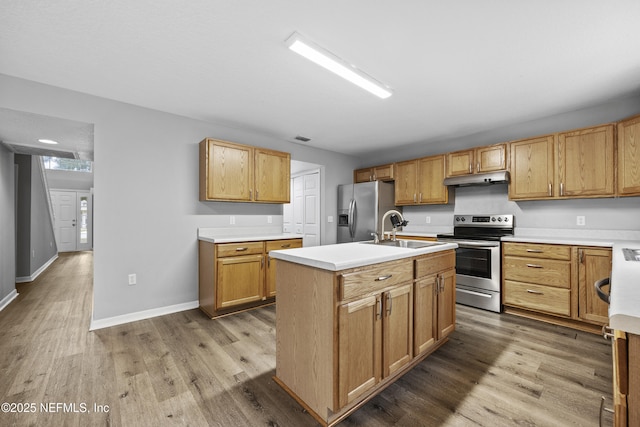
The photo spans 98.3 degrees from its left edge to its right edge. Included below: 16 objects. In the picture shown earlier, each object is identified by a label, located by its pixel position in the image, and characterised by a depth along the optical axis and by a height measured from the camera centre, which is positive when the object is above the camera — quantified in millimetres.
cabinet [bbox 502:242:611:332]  2773 -730
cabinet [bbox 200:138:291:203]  3412 +548
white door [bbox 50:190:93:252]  8242 -168
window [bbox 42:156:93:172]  8188 +1493
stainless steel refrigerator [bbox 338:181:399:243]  4812 +118
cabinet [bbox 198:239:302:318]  3141 -741
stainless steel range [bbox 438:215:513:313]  3369 -581
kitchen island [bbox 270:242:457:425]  1520 -668
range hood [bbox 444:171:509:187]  3615 +488
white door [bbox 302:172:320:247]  5293 +83
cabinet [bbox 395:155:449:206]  4312 +537
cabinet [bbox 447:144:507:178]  3705 +767
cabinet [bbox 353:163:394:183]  5004 +779
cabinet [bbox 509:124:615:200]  2961 +577
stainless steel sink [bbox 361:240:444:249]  2509 -270
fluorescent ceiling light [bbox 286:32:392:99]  2008 +1240
